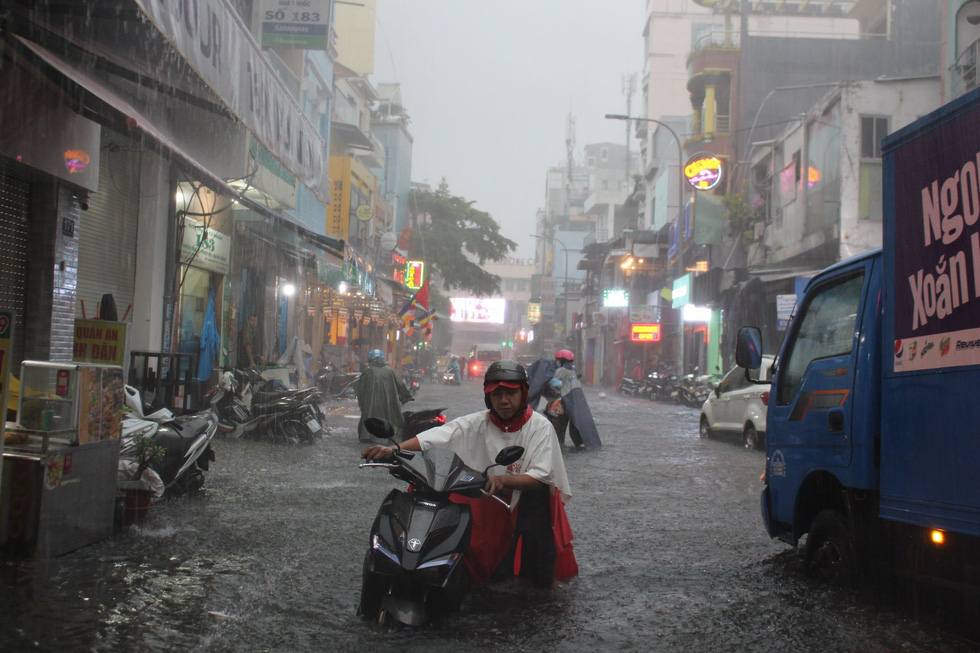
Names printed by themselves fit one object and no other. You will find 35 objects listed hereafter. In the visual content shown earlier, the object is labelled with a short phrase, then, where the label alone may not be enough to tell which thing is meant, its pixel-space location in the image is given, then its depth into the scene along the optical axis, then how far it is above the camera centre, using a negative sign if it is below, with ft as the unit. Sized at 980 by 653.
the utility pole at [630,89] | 239.30 +78.87
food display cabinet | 17.38 -2.08
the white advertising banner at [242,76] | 20.74 +8.45
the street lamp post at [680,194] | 95.54 +20.30
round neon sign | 100.73 +24.06
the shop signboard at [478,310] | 291.17 +21.08
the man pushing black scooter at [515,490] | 15.58 -1.88
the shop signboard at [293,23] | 56.13 +21.81
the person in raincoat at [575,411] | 46.55 -1.72
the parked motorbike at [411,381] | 88.69 -1.00
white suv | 48.34 -1.43
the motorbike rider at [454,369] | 143.95 +0.67
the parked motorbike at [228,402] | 43.91 -1.89
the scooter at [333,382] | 79.77 -1.25
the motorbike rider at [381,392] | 44.50 -1.11
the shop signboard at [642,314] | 141.39 +10.57
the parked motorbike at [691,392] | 92.99 -1.03
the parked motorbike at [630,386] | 120.57 -0.90
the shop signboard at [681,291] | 105.60 +11.05
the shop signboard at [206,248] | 49.16 +6.88
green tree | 179.63 +27.55
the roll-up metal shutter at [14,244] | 28.68 +3.68
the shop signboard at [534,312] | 284.57 +20.84
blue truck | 12.63 +0.00
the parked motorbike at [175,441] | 23.73 -2.16
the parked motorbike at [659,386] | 108.27 -0.62
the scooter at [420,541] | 13.21 -2.54
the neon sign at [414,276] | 150.30 +16.15
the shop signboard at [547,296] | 248.07 +22.45
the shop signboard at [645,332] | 138.00 +7.53
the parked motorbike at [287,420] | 43.19 -2.64
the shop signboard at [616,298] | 161.99 +14.88
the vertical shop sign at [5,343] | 14.08 +0.19
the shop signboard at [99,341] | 26.20 +0.53
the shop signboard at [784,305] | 62.64 +5.73
